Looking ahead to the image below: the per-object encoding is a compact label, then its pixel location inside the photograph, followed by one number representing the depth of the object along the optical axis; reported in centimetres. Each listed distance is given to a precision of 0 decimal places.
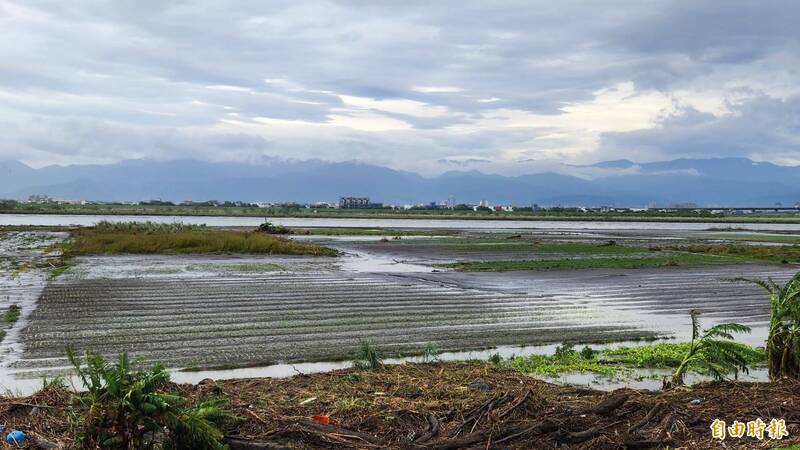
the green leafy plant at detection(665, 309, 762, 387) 916
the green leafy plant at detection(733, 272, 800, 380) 919
